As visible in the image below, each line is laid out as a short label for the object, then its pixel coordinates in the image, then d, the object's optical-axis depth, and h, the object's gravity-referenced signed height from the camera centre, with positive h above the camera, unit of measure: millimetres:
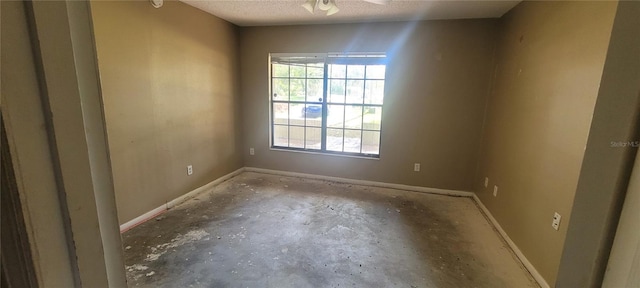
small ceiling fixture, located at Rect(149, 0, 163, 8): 2650 +806
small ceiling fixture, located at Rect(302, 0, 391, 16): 2352 +742
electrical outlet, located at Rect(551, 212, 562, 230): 1868 -816
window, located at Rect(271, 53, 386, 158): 3836 -130
